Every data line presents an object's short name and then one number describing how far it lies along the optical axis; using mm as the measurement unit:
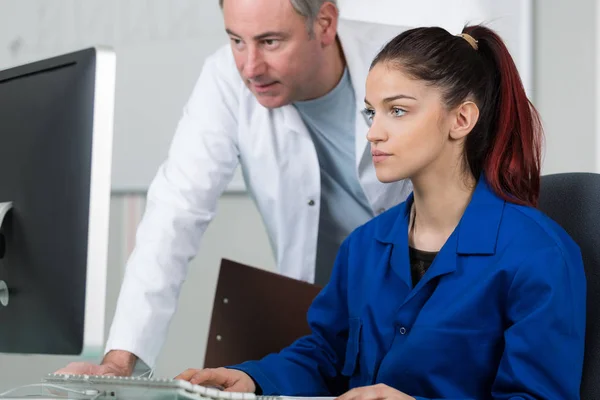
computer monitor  1618
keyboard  1492
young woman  1698
